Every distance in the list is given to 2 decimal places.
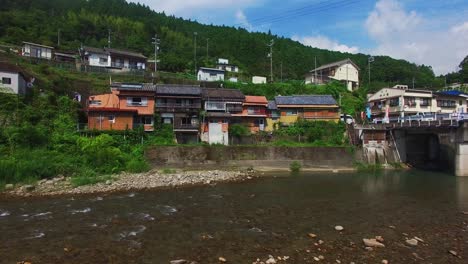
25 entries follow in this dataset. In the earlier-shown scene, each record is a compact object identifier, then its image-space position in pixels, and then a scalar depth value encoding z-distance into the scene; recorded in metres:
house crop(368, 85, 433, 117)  51.50
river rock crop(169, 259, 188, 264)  11.15
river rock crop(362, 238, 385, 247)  12.73
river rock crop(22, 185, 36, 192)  22.37
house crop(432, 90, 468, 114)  52.75
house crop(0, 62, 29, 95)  31.94
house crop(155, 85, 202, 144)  38.19
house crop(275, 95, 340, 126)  45.00
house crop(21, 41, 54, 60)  52.88
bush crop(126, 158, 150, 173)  29.34
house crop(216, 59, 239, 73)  68.82
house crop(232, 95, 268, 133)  43.06
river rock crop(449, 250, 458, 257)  11.93
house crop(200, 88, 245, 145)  39.38
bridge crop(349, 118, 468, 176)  36.16
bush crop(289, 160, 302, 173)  34.76
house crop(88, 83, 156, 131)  34.34
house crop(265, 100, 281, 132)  44.79
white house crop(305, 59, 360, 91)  66.88
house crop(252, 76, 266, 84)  60.42
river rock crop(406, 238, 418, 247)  12.92
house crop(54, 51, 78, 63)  57.66
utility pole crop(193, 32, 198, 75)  67.41
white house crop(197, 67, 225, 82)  57.53
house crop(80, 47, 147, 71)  57.73
